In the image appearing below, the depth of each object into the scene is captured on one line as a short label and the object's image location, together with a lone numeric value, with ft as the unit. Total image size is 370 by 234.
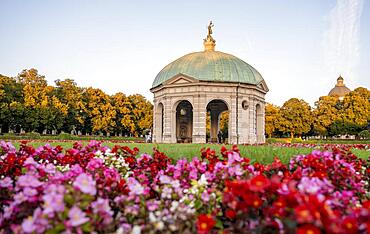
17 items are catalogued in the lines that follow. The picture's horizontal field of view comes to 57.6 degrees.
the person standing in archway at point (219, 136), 115.90
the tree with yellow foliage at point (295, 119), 181.68
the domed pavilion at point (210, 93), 92.17
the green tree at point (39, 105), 138.10
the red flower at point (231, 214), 8.87
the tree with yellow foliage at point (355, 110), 176.45
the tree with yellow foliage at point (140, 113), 181.06
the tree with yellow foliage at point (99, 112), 165.68
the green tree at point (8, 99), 130.52
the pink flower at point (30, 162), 12.60
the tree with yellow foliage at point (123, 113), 174.81
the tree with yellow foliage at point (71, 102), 159.33
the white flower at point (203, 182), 12.29
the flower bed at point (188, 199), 7.72
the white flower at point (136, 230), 7.93
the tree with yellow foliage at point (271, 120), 183.73
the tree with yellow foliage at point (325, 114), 179.93
